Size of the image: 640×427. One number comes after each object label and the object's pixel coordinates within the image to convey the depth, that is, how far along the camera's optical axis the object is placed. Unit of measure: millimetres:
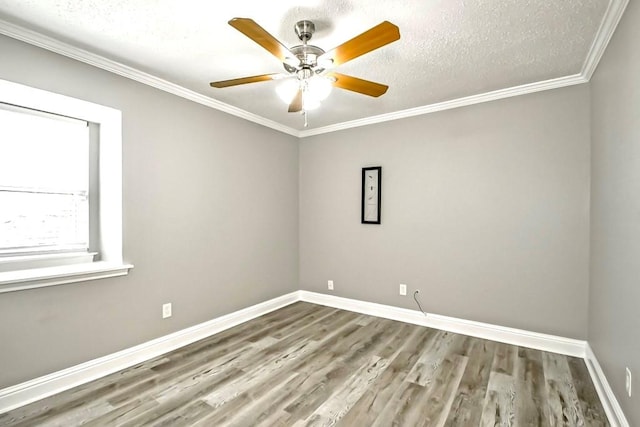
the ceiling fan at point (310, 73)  1722
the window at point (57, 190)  2172
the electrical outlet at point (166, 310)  2826
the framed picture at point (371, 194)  3797
